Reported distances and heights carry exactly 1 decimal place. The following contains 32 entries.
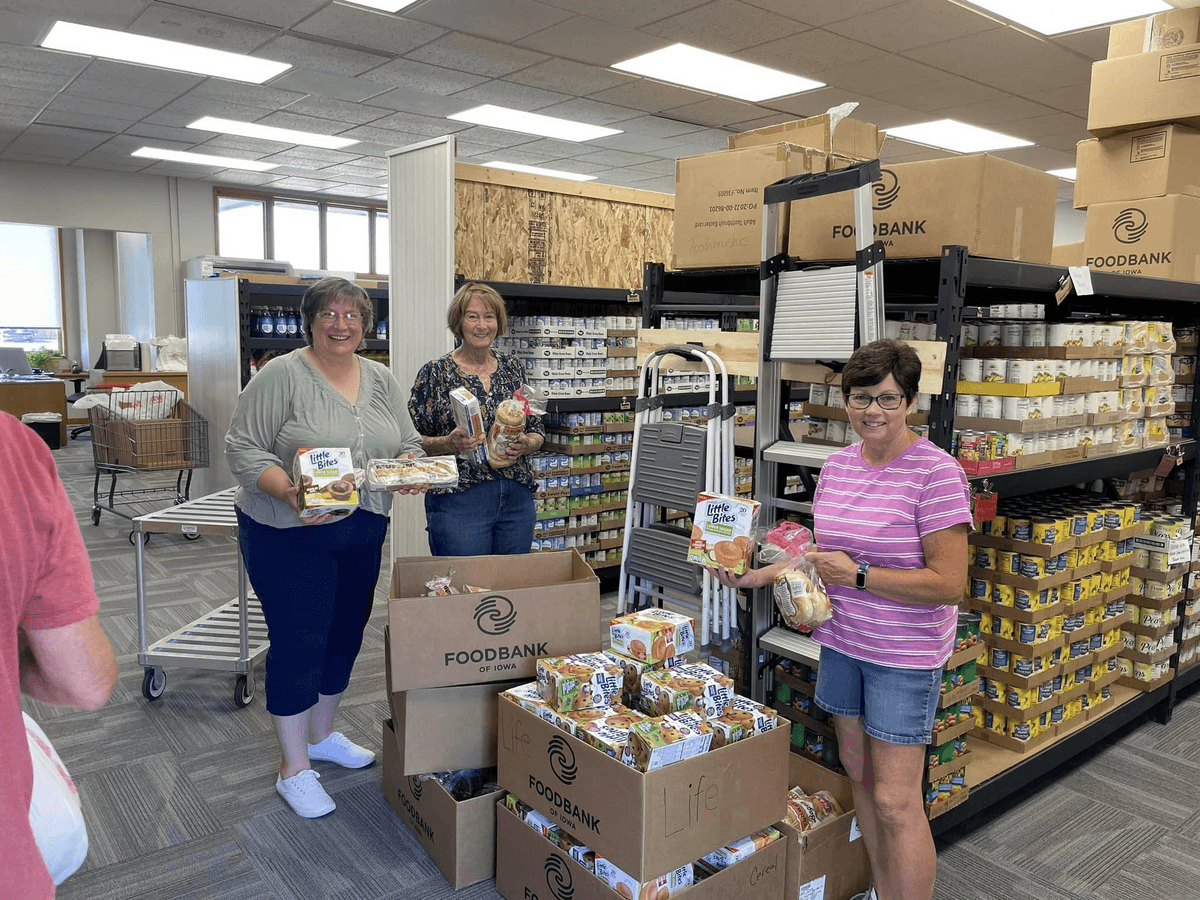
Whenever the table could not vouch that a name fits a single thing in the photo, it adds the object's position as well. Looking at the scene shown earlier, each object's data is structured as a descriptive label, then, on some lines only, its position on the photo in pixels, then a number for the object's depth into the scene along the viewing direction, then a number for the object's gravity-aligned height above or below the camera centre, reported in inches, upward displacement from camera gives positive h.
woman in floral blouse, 116.3 -14.9
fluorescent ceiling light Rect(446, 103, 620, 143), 318.0 +80.0
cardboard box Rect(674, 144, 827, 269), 104.0 +17.6
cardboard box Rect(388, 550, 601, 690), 91.4 -31.9
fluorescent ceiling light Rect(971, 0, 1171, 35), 202.4 +80.1
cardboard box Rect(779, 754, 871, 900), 83.6 -51.4
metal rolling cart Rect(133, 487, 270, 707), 133.3 -53.6
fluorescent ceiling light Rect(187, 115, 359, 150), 346.6 +80.4
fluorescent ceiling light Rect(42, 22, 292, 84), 244.2 +80.4
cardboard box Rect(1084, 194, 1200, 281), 140.9 +18.9
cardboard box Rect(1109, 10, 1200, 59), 136.4 +51.8
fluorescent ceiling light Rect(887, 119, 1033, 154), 320.8 +80.4
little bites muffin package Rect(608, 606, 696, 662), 91.2 -31.8
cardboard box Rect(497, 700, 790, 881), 72.5 -40.9
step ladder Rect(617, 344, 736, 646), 99.6 -17.7
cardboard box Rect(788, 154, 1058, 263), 91.7 +14.5
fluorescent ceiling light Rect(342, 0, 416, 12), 211.3 +79.7
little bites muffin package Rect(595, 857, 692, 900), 74.4 -47.8
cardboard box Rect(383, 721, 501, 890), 92.9 -54.8
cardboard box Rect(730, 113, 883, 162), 109.6 +27.0
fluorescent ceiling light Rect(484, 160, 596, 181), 407.8 +79.6
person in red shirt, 38.9 -14.4
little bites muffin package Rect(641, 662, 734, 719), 84.0 -34.7
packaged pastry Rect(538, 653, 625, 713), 85.6 -34.7
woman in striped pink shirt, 73.6 -20.9
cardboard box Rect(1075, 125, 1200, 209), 140.1 +30.8
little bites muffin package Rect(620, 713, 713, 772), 73.5 -34.9
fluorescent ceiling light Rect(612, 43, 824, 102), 250.5 +80.6
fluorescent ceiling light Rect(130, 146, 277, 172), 407.2 +80.1
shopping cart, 246.1 -32.5
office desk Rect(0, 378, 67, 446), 397.4 -35.9
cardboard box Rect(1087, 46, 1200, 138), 135.0 +41.6
